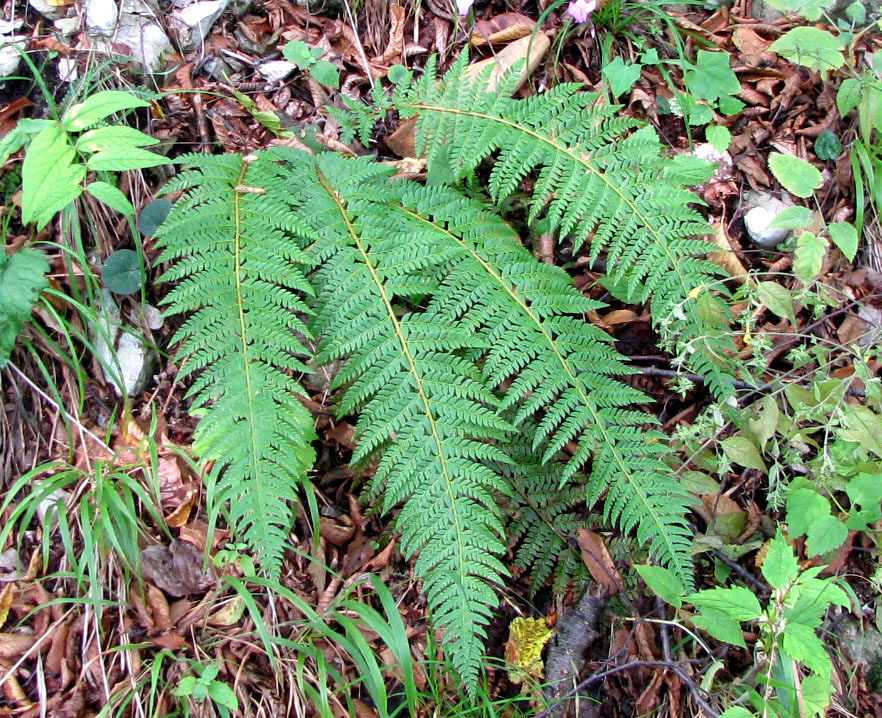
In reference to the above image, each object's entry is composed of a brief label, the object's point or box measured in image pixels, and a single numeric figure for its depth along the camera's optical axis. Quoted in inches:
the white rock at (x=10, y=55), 101.9
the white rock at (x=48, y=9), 105.8
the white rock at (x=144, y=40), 106.7
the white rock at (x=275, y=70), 114.4
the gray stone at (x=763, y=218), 107.9
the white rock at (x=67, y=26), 105.5
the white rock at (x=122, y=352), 95.7
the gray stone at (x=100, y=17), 105.7
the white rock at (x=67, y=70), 103.3
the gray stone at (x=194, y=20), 111.2
